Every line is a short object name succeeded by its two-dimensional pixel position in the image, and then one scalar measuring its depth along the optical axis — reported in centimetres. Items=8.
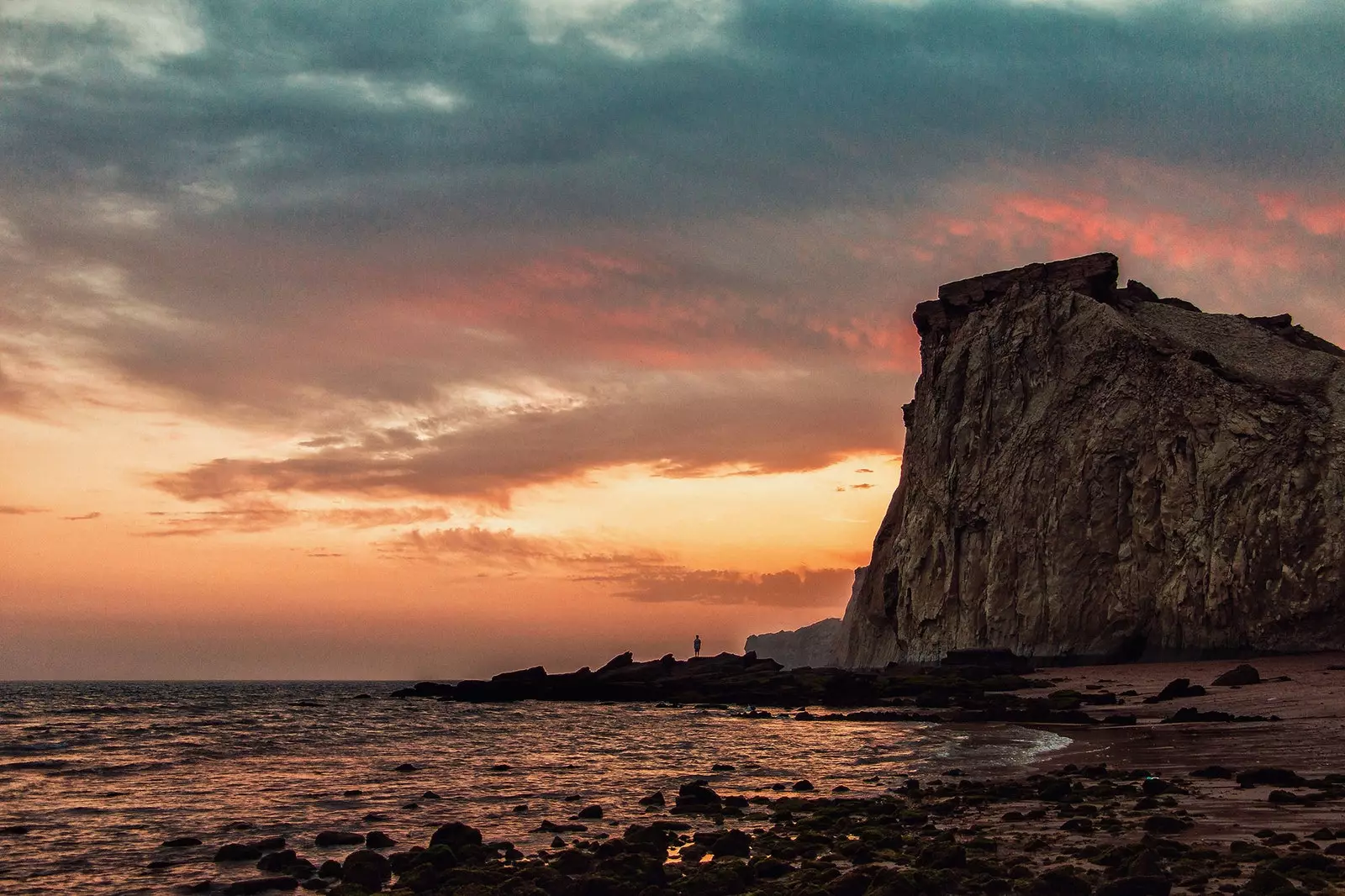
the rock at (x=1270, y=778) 1877
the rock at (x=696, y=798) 2161
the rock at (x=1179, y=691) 4091
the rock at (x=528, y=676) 8919
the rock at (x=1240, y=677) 4244
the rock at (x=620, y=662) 8794
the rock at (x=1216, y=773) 2053
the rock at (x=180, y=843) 1883
